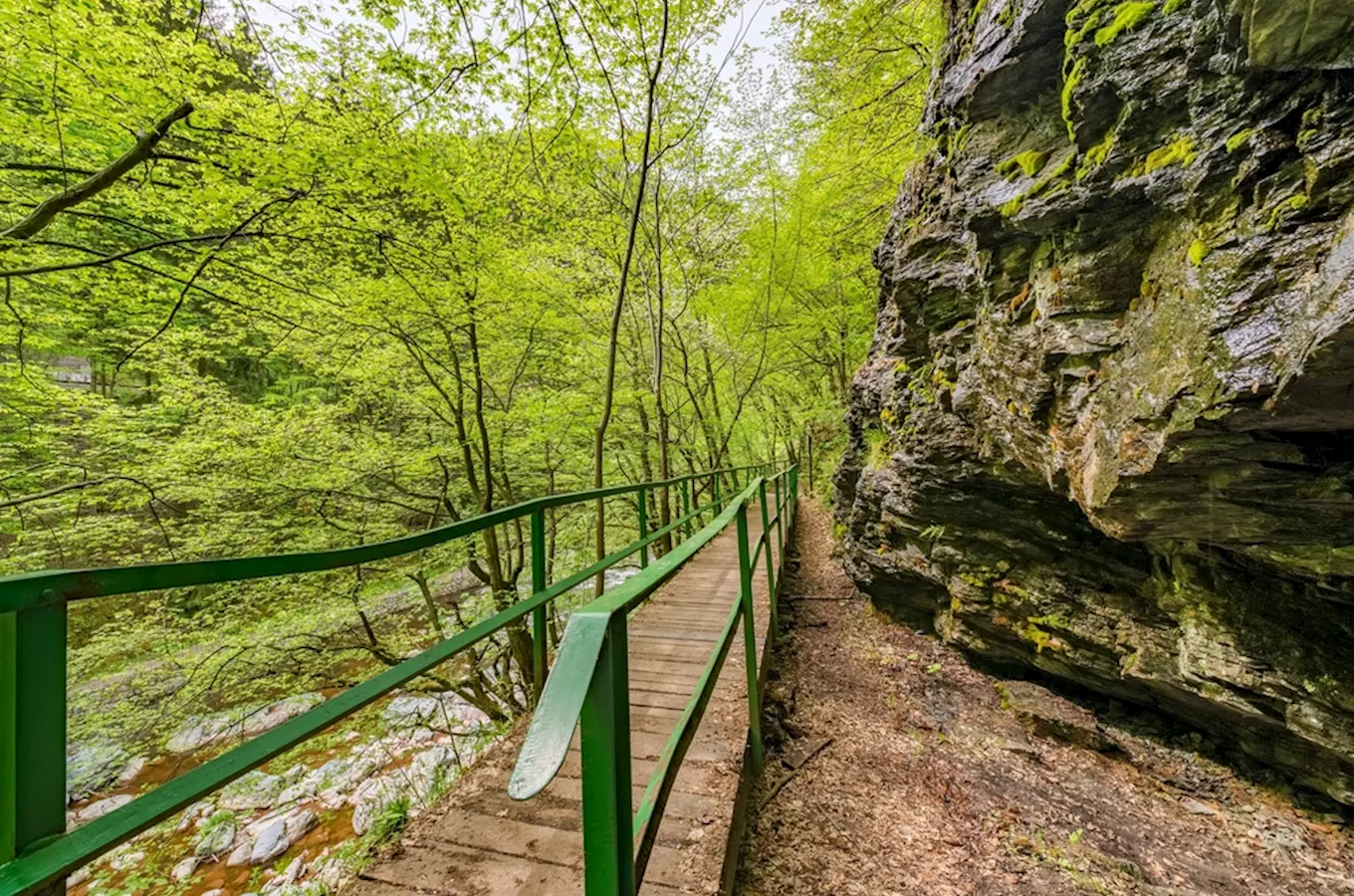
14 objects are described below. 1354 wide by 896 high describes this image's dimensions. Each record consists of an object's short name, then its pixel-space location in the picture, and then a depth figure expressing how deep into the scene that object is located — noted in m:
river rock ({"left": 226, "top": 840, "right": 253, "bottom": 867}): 5.78
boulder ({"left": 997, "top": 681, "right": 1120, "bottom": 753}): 3.40
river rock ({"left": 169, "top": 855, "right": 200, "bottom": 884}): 5.52
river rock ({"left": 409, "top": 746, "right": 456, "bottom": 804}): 6.68
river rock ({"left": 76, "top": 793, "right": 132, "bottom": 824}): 6.47
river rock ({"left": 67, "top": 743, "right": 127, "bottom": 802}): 5.64
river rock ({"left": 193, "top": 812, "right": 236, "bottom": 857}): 5.84
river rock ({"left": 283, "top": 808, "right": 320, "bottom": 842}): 6.16
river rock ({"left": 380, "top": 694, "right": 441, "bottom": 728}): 7.88
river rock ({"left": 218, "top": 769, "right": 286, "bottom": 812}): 6.66
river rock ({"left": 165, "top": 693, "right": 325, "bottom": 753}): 6.87
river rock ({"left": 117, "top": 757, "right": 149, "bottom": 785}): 7.19
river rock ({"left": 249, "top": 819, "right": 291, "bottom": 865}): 5.84
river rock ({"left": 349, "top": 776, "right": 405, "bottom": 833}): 5.94
